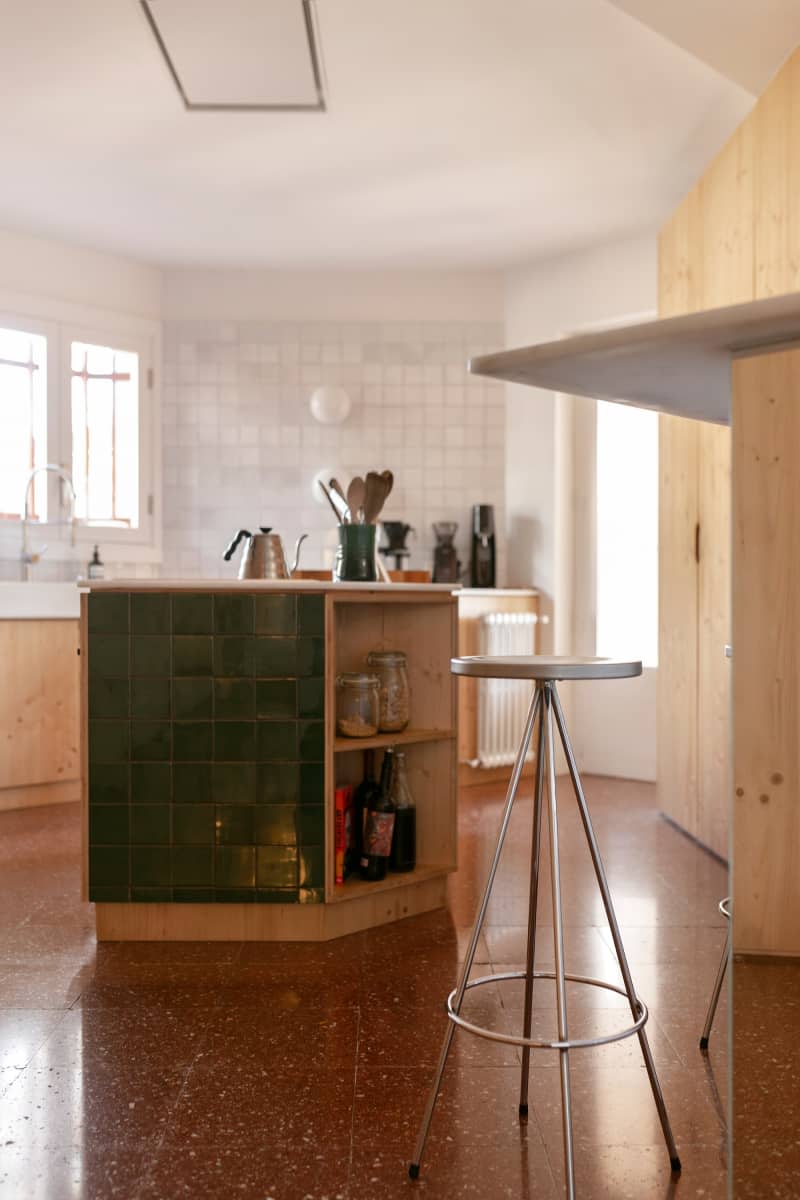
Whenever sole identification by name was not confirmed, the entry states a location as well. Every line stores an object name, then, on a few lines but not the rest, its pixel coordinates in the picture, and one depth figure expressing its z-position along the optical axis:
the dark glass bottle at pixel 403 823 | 3.00
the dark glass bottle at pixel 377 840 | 2.92
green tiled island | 2.76
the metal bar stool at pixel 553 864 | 1.55
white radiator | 5.14
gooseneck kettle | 3.09
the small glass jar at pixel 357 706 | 2.90
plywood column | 1.08
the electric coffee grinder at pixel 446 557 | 5.47
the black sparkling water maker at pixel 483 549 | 5.50
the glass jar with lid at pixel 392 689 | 3.02
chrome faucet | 5.06
